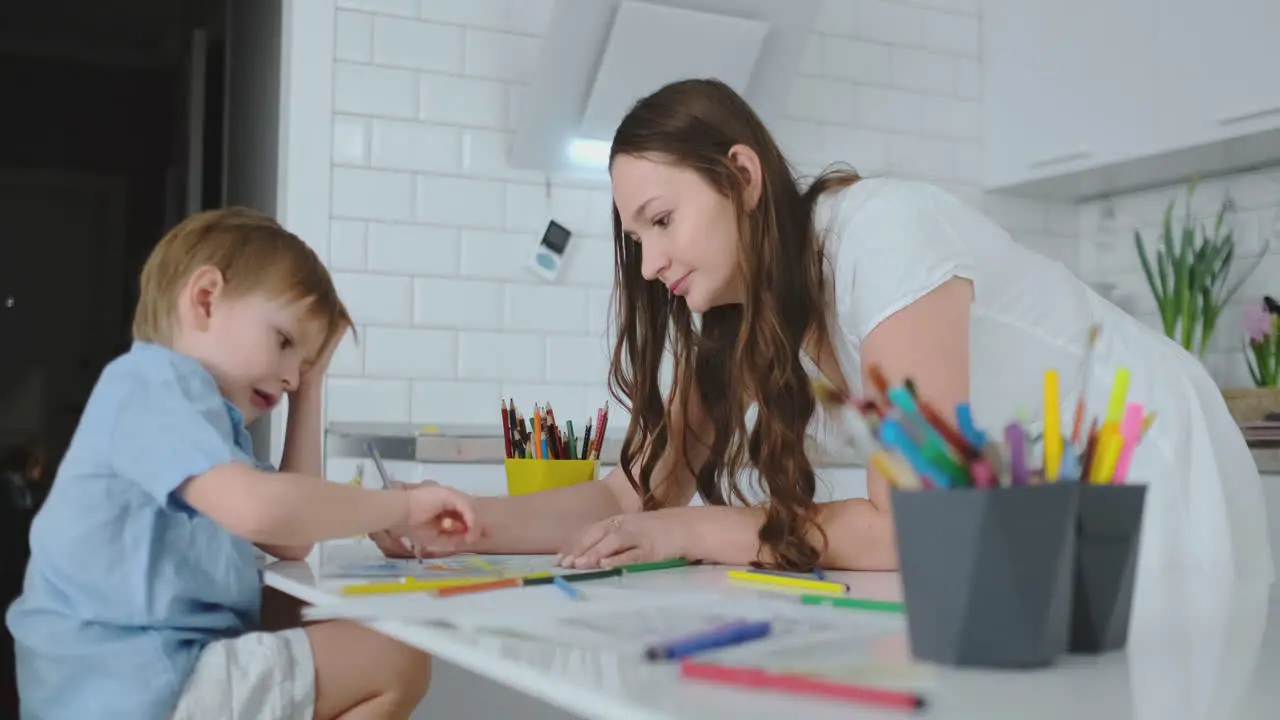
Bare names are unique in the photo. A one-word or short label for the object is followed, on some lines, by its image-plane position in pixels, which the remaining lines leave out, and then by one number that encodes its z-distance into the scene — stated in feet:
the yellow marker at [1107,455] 2.18
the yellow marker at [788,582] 2.97
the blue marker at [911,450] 2.04
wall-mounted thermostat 8.98
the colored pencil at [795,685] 1.68
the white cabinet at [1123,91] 8.86
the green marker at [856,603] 2.64
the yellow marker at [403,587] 2.93
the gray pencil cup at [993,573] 1.97
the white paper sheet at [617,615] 2.27
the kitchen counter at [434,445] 7.12
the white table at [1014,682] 1.69
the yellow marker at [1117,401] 2.15
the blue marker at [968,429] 2.05
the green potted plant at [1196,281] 9.74
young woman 3.71
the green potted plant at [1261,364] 8.63
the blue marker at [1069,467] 2.07
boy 3.43
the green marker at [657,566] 3.46
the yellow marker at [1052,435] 2.11
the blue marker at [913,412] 2.03
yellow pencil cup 4.82
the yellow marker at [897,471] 2.10
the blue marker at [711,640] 2.02
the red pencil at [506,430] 5.07
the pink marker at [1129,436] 2.23
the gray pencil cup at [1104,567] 2.12
